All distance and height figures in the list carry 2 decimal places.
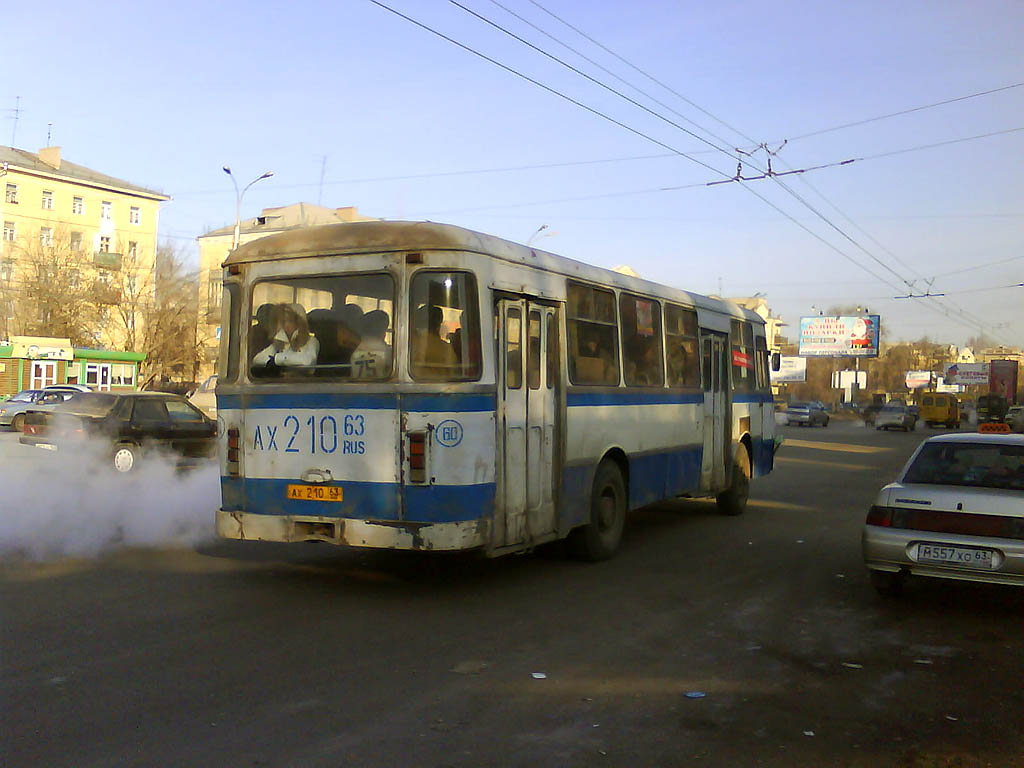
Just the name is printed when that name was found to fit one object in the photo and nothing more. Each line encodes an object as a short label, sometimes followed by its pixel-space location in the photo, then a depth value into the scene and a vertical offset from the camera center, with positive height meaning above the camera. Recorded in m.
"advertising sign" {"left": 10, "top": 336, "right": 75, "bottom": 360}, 51.38 +3.48
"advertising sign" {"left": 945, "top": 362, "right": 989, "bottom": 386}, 102.75 +3.14
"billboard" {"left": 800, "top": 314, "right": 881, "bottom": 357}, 84.12 +5.92
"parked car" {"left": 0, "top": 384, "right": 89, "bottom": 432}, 34.34 +0.51
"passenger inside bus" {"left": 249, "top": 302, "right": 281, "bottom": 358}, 8.66 +0.76
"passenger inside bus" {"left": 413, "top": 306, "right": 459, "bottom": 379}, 8.04 +0.50
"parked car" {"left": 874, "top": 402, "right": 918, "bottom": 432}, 61.28 -0.77
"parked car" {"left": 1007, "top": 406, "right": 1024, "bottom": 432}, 56.84 -0.86
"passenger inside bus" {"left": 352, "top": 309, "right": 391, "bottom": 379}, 8.13 +0.49
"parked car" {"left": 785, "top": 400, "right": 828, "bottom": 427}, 63.66 -0.52
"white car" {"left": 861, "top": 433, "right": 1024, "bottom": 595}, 7.67 -0.89
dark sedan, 19.38 -0.25
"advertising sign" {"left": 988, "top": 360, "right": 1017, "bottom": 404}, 75.94 +1.92
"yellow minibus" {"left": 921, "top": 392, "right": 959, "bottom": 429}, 66.94 -0.33
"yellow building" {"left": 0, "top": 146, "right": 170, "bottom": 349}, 60.28 +13.12
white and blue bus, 8.01 +0.16
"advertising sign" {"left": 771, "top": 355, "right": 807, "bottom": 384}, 98.06 +3.43
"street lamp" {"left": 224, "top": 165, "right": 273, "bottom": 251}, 37.28 +7.93
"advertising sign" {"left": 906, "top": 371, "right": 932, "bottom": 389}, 128.12 +3.36
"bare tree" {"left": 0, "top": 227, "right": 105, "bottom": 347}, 59.53 +7.19
